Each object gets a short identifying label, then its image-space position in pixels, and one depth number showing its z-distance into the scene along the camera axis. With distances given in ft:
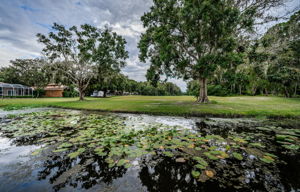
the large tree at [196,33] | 31.30
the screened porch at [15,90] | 94.02
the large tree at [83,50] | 54.34
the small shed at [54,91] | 118.44
